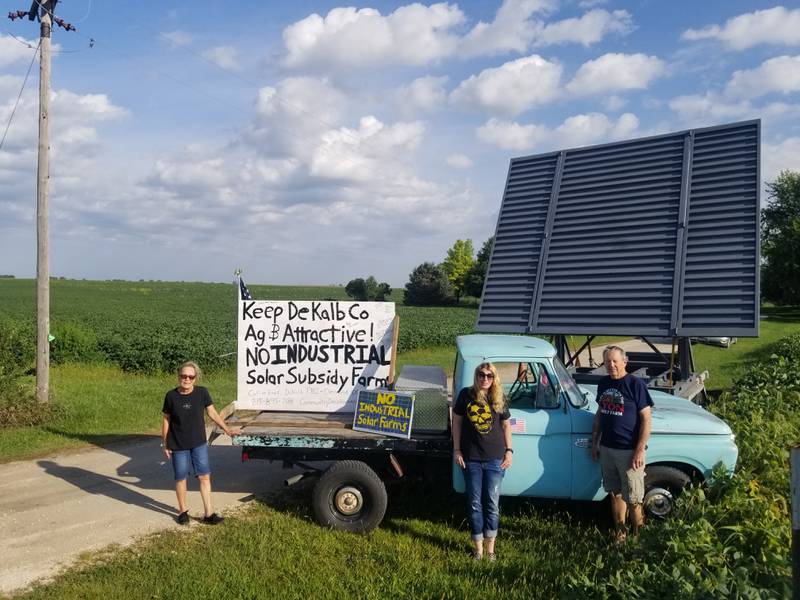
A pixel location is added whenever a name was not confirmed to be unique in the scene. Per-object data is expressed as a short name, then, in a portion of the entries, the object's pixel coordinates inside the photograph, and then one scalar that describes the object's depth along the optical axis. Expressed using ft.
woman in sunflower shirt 17.93
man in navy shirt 17.84
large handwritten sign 23.52
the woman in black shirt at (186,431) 21.44
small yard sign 20.53
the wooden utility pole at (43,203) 37.45
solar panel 23.99
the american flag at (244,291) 24.89
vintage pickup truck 19.42
